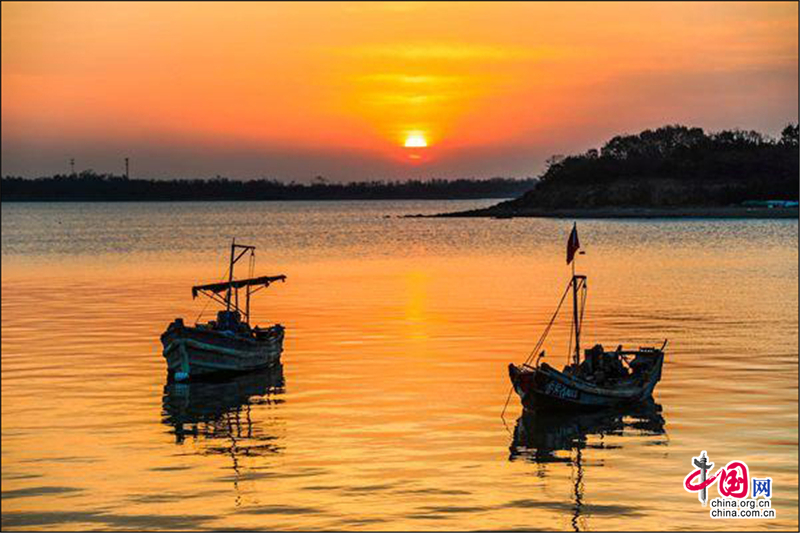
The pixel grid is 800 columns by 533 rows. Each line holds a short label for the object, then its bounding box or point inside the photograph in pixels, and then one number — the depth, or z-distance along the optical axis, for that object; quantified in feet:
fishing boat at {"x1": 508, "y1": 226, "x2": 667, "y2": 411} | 132.36
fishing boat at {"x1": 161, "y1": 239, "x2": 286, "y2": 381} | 159.43
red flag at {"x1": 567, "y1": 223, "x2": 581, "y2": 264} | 141.28
